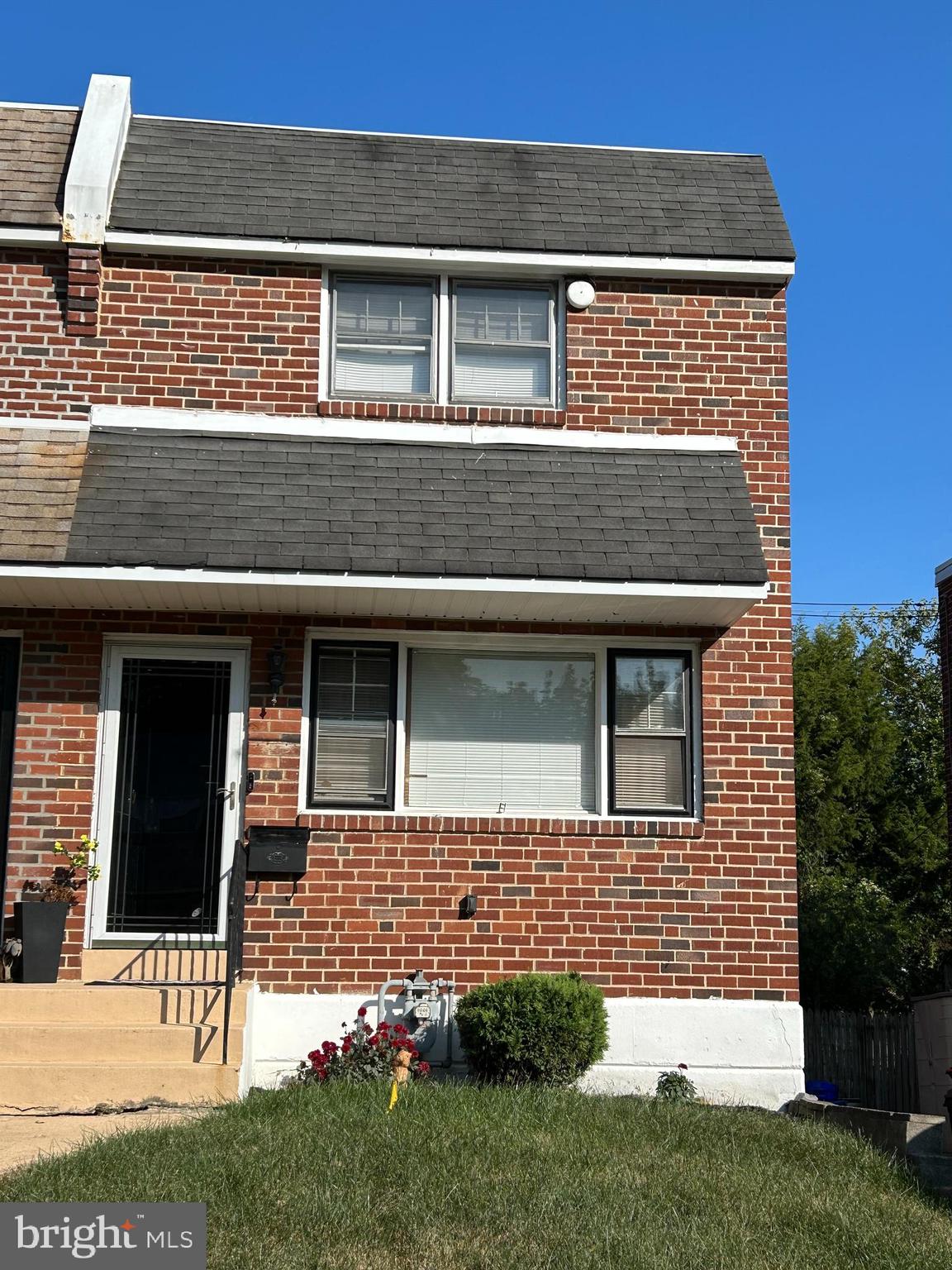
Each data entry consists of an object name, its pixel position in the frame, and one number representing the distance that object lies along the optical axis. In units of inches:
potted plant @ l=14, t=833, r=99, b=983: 366.9
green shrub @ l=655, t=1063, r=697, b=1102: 368.1
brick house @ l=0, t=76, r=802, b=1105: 382.6
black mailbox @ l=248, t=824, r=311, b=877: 383.9
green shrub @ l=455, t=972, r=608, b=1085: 350.0
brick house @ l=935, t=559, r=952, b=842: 656.6
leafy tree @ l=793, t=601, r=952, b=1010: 1086.4
